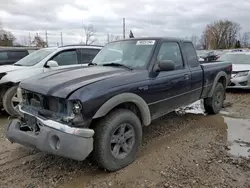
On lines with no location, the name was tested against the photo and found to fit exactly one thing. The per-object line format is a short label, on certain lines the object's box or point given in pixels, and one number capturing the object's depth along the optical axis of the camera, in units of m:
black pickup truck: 2.25
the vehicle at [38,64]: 4.36
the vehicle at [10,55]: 6.83
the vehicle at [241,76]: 6.65
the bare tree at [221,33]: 53.90
